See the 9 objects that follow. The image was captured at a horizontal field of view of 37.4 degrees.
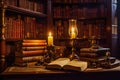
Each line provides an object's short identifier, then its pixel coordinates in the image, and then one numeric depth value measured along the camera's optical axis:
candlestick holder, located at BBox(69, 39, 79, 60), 1.94
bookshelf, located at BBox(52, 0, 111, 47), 2.57
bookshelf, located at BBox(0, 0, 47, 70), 1.72
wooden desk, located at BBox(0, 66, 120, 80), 1.52
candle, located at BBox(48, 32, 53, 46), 1.90
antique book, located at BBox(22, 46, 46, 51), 1.86
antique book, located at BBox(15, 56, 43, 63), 1.83
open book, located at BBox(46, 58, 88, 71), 1.52
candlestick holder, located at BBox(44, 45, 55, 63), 1.91
